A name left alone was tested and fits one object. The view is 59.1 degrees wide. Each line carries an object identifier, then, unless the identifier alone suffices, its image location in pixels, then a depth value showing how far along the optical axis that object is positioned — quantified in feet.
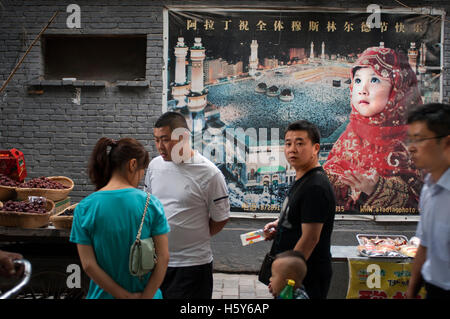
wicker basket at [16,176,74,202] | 14.71
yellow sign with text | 13.12
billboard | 19.48
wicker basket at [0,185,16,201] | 14.70
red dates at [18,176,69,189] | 15.14
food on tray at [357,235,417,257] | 13.38
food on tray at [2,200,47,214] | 13.41
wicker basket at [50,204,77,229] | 13.05
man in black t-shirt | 8.68
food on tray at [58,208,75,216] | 13.82
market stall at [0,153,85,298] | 13.26
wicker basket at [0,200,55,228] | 13.20
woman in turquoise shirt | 7.23
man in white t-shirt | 9.89
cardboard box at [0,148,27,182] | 15.99
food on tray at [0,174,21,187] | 15.06
